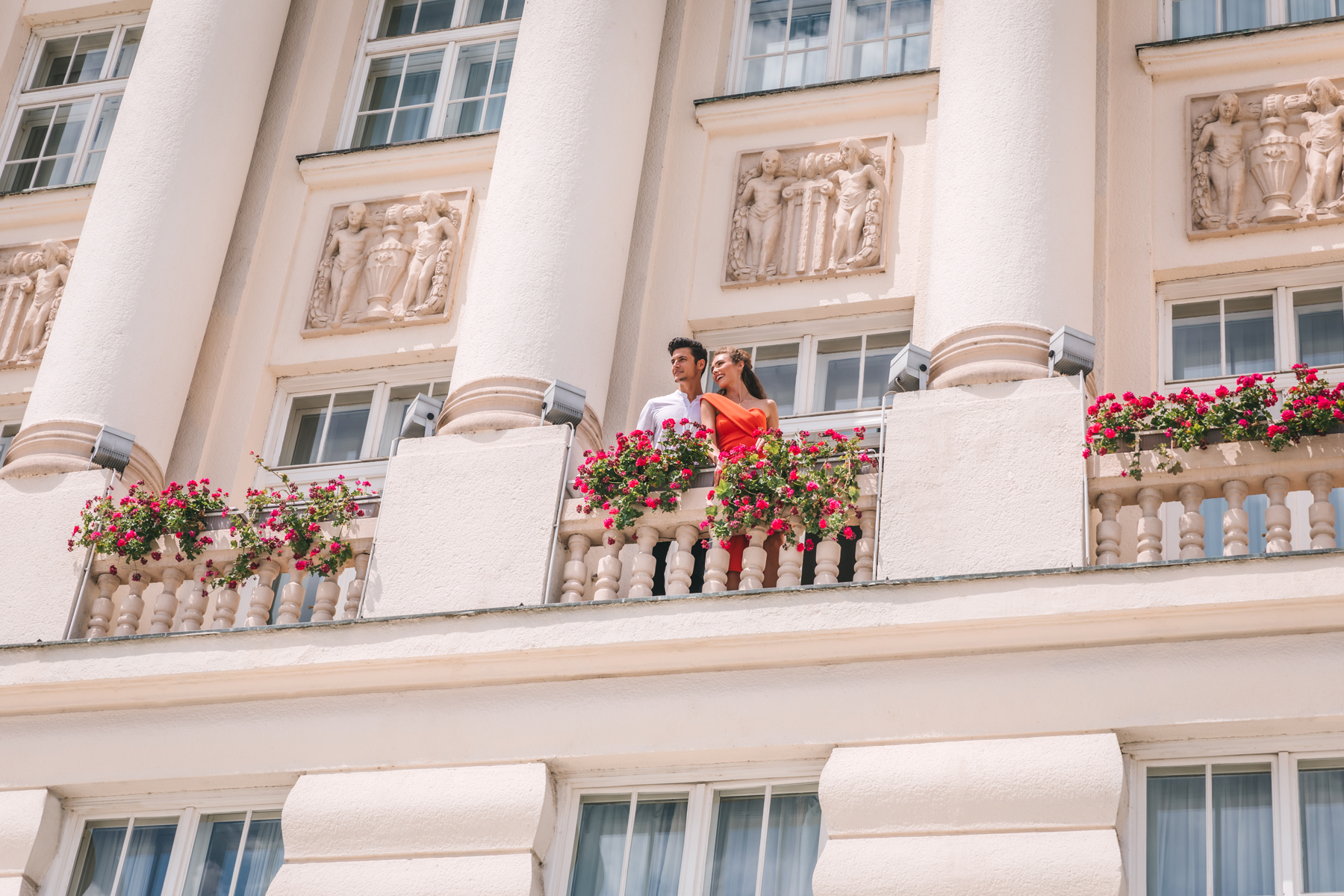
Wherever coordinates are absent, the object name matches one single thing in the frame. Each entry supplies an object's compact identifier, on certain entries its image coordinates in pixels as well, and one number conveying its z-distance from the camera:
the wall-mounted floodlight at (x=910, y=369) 11.47
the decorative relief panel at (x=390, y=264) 14.20
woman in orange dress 11.59
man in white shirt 11.53
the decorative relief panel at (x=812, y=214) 13.37
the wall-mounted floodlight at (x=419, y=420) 12.23
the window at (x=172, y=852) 11.05
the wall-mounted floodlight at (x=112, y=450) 13.09
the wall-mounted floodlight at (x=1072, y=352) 11.09
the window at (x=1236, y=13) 13.66
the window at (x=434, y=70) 15.45
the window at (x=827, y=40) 14.60
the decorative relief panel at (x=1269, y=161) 12.48
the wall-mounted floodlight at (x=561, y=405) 12.03
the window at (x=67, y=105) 16.48
